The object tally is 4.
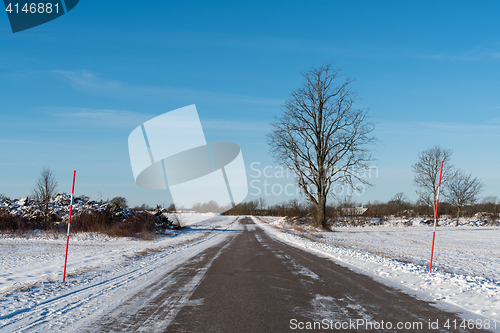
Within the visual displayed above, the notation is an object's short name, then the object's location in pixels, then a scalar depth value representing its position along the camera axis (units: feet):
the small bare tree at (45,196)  83.87
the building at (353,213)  198.71
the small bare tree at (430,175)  173.47
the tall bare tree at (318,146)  102.63
